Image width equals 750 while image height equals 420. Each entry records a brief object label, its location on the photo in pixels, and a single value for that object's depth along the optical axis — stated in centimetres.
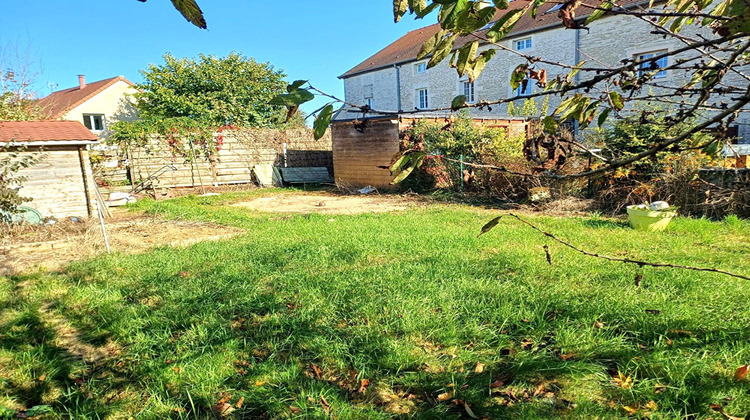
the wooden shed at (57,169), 816
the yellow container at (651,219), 603
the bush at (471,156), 995
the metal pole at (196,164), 1422
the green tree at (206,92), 2367
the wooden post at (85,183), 864
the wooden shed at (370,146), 1295
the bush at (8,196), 558
